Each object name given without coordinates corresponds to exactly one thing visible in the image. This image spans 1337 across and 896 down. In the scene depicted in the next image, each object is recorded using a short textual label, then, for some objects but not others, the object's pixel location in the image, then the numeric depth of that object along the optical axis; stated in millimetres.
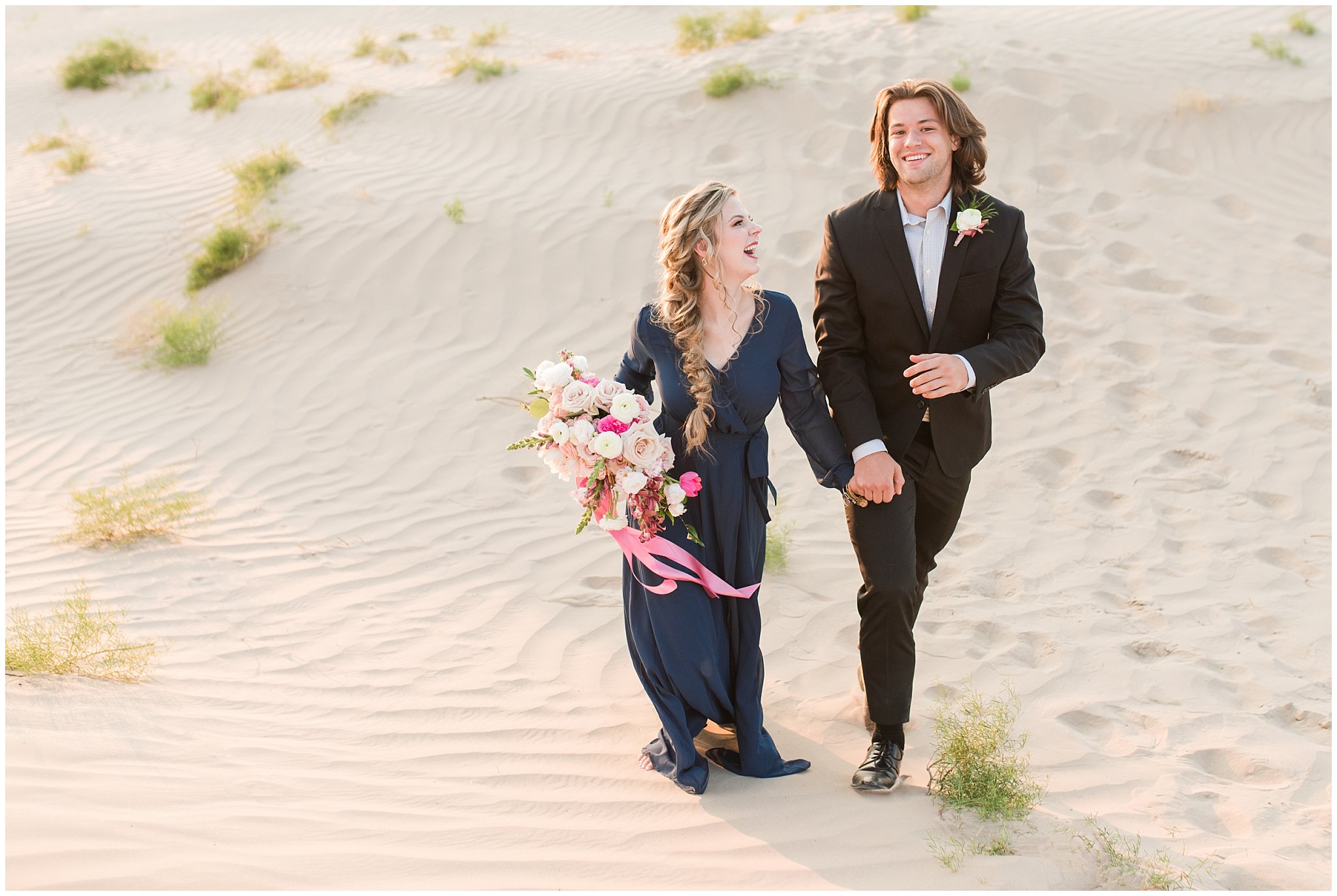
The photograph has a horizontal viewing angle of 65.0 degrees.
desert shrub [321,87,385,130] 10375
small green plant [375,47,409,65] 12484
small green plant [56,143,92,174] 10289
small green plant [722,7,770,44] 10773
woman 3475
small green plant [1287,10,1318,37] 10547
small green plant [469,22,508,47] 12492
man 3426
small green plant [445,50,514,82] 10867
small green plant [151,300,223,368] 7543
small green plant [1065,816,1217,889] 2947
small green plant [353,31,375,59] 13188
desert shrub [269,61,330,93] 11742
